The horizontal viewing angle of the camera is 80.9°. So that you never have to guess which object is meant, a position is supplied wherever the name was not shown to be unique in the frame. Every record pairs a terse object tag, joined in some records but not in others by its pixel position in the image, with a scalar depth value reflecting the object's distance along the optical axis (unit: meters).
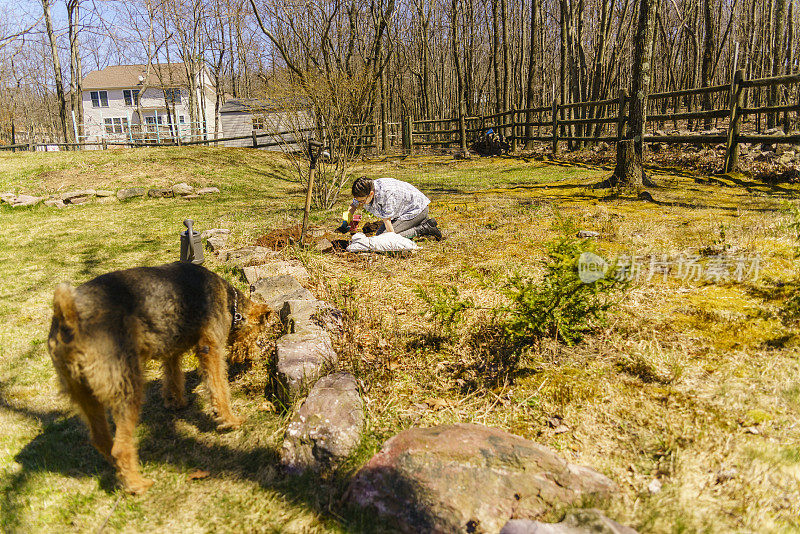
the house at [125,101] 48.88
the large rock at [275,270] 5.36
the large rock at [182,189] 12.68
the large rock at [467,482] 2.03
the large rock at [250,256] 6.08
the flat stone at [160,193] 12.55
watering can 4.95
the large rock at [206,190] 12.98
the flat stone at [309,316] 3.88
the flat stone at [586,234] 5.95
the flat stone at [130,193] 12.24
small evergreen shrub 3.27
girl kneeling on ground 6.39
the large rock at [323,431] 2.65
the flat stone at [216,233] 7.73
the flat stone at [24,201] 11.17
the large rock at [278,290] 4.53
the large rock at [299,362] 3.21
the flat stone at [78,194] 11.69
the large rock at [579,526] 1.70
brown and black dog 2.42
